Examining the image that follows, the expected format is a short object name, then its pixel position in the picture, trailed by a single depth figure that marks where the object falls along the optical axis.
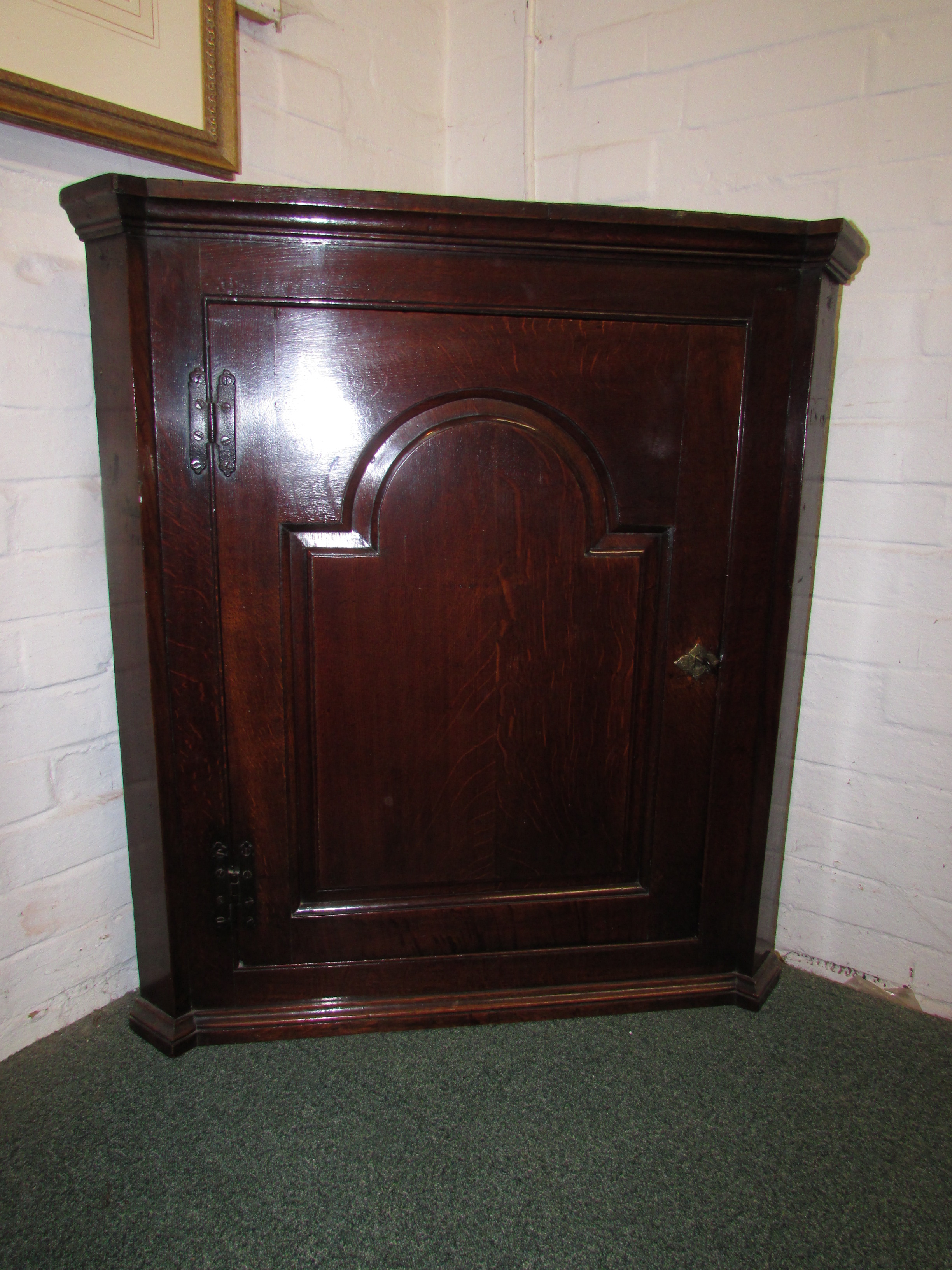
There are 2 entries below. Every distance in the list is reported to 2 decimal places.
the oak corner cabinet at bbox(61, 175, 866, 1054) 1.05
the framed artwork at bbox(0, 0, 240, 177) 1.07
